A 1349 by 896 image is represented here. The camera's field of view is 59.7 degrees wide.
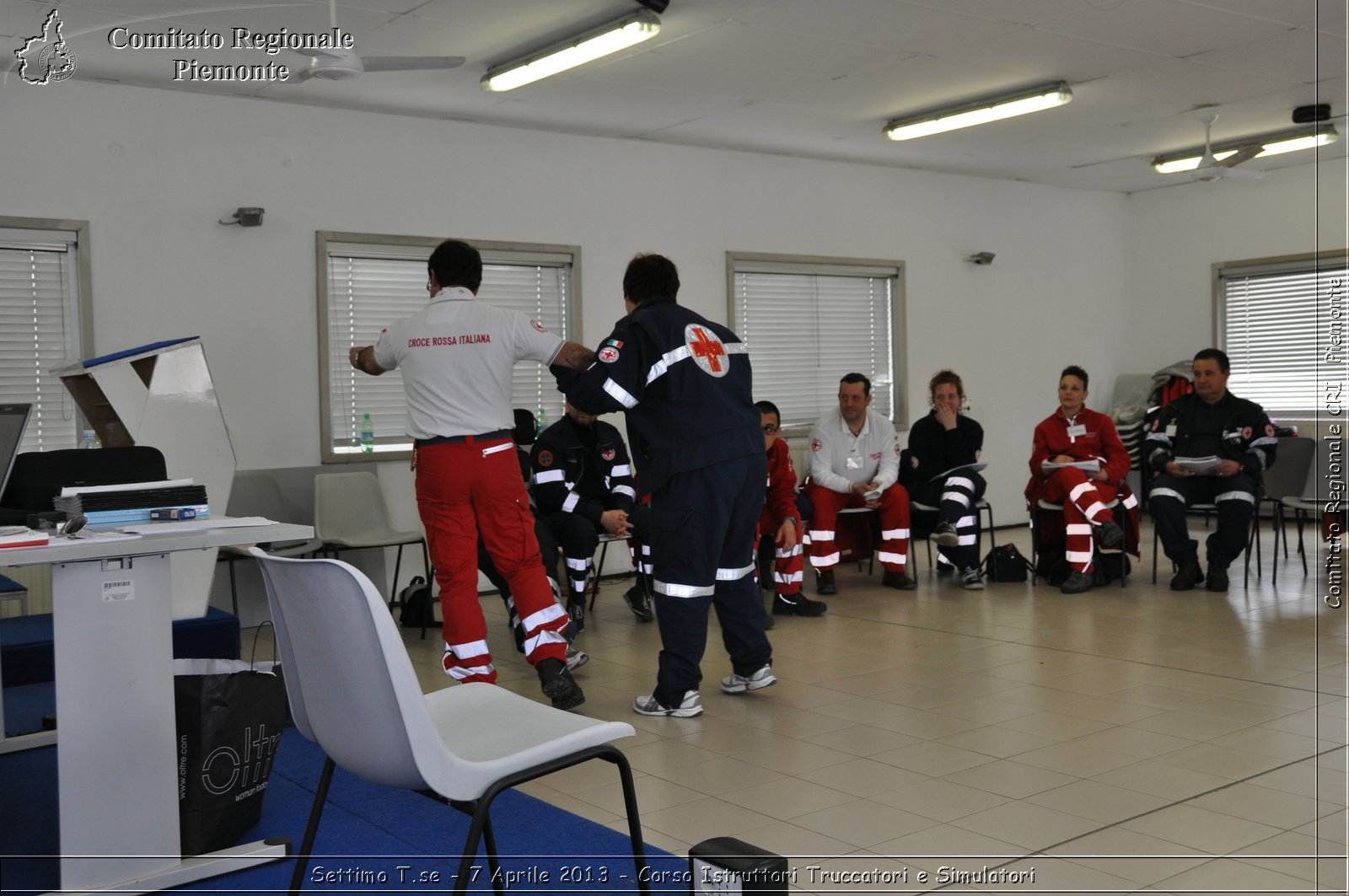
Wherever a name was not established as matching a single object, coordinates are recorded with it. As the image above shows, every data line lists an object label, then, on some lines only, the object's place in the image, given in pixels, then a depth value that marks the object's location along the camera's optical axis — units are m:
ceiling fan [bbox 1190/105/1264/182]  7.47
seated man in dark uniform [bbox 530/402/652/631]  5.68
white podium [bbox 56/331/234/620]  4.50
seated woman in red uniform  6.81
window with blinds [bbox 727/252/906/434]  8.76
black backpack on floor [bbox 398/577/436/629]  6.06
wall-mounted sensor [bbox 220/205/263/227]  6.38
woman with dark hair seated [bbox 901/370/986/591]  7.08
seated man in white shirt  6.93
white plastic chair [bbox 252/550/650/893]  2.06
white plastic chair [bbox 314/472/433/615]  6.20
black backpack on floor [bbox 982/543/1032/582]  7.21
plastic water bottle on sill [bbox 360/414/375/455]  6.98
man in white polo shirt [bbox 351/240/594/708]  4.27
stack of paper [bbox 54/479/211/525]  2.81
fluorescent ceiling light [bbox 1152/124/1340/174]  8.37
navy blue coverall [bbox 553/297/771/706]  4.04
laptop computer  2.81
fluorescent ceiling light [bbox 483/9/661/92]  5.35
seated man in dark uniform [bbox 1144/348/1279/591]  6.71
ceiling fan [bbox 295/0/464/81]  4.17
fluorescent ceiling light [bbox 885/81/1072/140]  6.98
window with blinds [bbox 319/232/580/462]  6.90
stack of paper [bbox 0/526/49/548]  2.51
